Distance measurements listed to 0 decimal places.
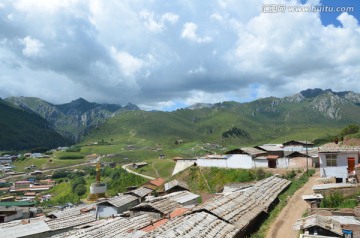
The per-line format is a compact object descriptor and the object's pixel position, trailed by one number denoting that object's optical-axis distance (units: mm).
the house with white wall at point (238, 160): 55625
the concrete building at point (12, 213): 55238
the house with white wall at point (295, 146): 74000
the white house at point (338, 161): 39812
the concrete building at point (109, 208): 41531
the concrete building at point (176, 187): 47875
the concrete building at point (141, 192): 48669
